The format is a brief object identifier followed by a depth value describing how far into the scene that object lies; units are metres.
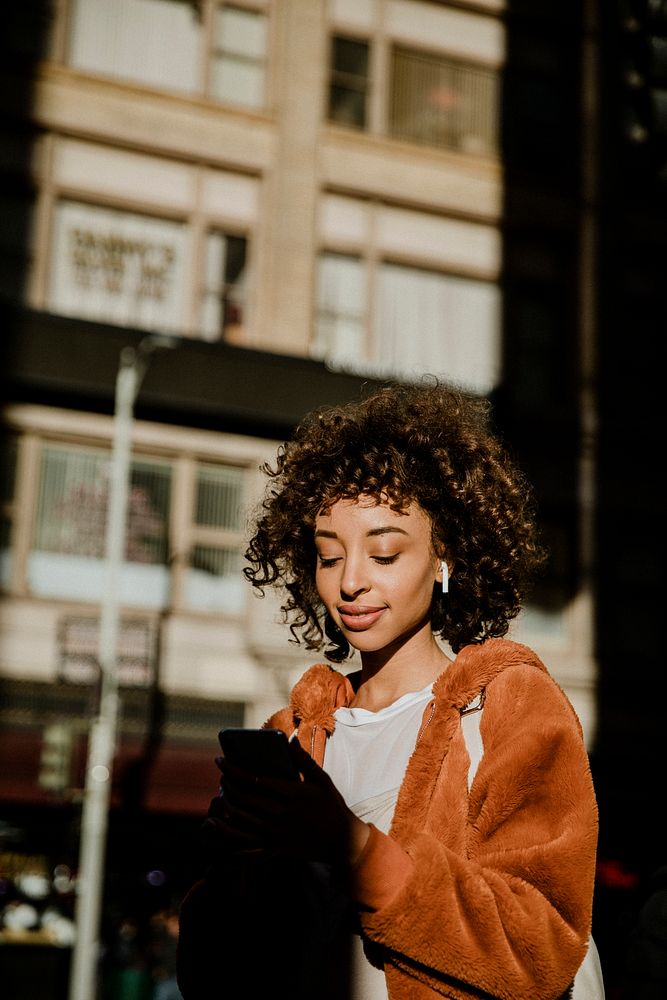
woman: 2.15
